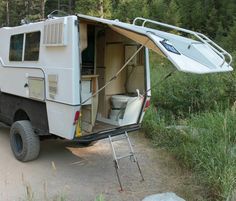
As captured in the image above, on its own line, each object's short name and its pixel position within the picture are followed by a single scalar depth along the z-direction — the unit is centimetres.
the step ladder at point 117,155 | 333
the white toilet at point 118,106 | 404
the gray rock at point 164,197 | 267
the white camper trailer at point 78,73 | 323
